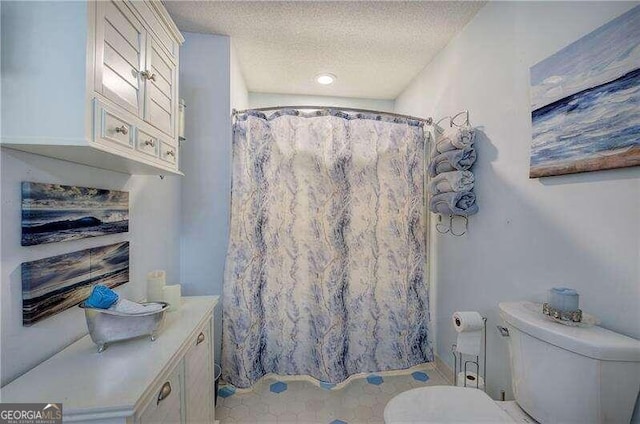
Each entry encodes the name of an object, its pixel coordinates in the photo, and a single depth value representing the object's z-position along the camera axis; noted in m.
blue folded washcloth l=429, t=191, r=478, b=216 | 1.61
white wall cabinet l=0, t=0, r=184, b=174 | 0.73
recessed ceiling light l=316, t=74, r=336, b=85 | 2.36
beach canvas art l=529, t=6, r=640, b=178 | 0.89
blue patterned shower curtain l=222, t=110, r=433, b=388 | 1.79
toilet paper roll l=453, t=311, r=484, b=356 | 1.36
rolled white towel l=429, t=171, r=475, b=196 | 1.61
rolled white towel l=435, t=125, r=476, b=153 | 1.59
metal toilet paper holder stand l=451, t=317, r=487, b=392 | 1.46
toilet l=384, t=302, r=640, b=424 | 0.83
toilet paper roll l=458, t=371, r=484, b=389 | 1.40
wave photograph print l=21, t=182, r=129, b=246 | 0.84
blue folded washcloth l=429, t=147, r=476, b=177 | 1.61
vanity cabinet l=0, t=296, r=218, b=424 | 0.70
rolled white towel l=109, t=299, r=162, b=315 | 0.95
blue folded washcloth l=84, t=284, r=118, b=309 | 0.91
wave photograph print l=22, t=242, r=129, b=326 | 0.84
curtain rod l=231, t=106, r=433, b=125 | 1.82
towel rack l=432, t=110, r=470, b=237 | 1.74
